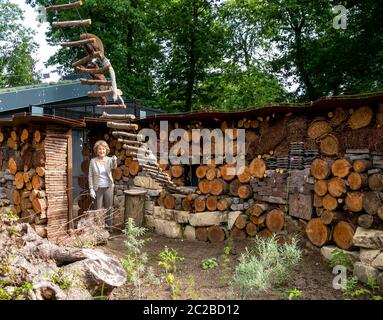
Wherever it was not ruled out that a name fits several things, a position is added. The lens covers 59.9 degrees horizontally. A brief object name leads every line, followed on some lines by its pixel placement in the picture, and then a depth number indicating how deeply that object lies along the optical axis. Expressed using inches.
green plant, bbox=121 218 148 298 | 166.1
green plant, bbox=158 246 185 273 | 192.2
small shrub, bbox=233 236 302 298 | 156.7
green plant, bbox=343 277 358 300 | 155.6
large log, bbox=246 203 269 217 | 235.6
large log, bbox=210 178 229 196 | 253.1
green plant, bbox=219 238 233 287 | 173.2
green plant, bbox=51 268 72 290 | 133.6
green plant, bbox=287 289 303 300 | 143.6
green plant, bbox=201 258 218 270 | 200.1
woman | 260.7
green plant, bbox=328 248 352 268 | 182.1
